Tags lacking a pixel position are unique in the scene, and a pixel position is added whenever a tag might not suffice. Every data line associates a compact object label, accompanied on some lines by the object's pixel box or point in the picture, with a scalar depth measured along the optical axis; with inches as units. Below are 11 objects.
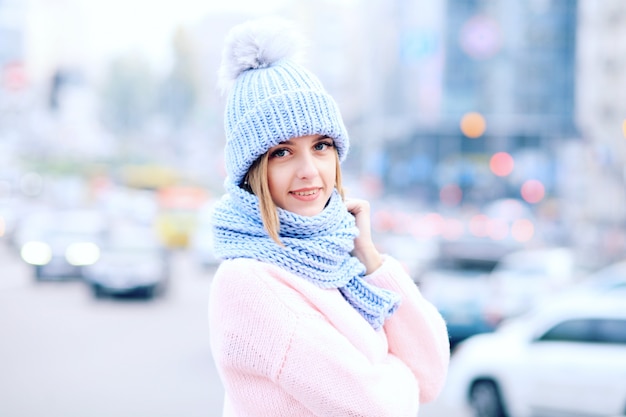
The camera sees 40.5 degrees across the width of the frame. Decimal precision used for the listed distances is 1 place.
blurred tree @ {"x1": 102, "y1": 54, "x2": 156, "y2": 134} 2891.2
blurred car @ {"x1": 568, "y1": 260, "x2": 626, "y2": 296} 432.1
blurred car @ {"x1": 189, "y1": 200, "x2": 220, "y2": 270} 854.5
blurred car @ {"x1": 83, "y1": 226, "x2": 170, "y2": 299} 622.8
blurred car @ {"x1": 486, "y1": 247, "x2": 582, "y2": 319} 493.0
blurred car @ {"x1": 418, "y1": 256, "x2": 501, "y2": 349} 449.1
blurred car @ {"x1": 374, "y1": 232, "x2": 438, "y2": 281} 625.6
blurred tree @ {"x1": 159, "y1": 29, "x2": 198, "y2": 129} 2674.7
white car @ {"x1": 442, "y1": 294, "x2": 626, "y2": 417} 292.0
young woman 64.2
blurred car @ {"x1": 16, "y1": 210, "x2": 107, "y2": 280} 728.3
